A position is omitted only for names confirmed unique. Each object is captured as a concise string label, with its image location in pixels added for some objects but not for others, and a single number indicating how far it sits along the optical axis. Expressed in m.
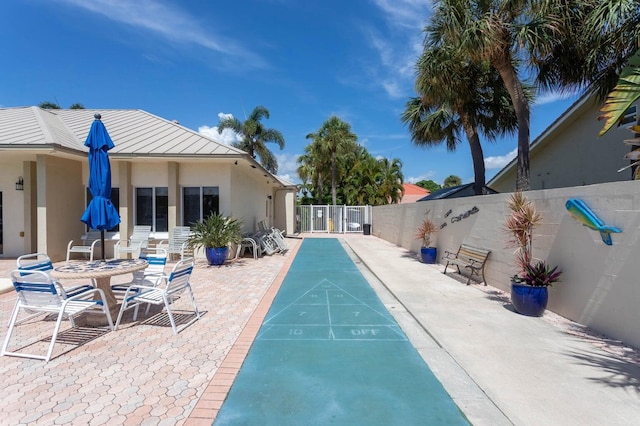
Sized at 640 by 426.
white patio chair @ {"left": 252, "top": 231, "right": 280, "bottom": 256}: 13.19
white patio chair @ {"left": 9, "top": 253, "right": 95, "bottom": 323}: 5.02
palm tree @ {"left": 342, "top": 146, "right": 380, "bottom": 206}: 30.50
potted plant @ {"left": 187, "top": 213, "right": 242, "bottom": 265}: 10.47
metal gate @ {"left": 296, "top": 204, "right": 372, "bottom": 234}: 26.02
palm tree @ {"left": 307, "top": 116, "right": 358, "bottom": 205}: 29.31
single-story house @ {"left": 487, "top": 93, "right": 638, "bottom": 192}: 10.80
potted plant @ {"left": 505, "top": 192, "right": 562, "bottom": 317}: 5.41
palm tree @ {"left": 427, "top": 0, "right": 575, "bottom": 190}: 8.00
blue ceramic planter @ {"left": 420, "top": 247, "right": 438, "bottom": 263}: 11.38
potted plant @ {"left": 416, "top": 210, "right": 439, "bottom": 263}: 11.39
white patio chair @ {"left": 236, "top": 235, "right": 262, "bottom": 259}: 12.49
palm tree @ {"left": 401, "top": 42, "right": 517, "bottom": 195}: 10.71
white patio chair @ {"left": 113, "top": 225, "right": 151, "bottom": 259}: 10.35
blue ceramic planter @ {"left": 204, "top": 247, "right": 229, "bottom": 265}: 10.47
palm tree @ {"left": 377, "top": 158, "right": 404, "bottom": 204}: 30.34
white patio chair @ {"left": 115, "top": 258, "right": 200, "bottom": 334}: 4.82
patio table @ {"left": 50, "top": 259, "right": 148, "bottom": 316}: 4.76
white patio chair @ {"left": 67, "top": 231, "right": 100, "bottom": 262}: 11.20
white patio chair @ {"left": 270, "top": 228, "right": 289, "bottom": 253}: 13.93
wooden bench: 7.96
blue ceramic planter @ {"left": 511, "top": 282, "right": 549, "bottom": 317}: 5.39
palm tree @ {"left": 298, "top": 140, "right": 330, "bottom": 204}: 30.37
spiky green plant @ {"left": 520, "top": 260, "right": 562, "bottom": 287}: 5.41
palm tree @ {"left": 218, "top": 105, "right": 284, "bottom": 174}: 31.62
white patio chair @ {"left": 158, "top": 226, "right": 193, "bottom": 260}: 11.22
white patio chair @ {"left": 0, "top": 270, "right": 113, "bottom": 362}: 4.05
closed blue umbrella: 5.78
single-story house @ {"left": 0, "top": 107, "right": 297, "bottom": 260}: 10.47
